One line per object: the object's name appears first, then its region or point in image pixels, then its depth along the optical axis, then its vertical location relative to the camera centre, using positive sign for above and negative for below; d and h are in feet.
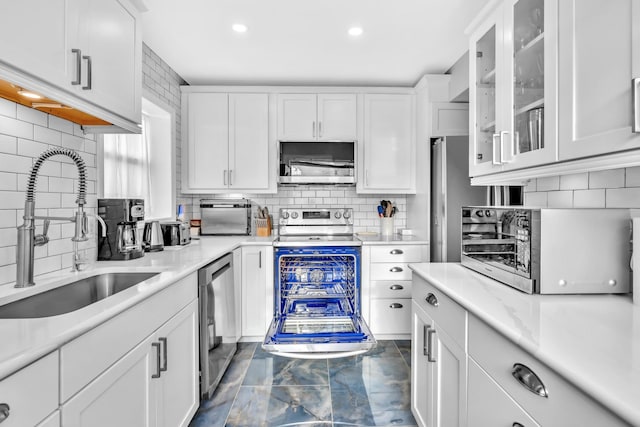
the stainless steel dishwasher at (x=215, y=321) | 6.87 -2.34
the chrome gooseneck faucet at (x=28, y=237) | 4.51 -0.30
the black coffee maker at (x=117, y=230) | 6.85 -0.32
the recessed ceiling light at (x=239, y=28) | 7.85 +4.18
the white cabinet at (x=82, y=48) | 3.65 +2.10
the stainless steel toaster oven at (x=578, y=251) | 4.25 -0.44
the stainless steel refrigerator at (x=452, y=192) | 9.79 +0.62
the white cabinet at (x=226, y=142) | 11.19 +2.27
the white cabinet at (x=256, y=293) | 10.42 -2.32
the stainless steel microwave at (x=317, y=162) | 11.15 +1.65
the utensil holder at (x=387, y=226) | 11.94 -0.39
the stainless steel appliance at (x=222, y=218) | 11.82 -0.14
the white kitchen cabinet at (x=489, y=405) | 3.09 -1.85
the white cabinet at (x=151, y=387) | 3.49 -2.13
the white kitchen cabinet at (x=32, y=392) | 2.50 -1.35
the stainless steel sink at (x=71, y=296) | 4.30 -1.17
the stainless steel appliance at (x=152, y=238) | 8.18 -0.57
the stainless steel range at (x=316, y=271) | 8.13 -1.71
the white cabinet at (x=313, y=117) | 11.27 +3.11
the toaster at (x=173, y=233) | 8.96 -0.49
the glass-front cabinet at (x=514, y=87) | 4.33 +1.84
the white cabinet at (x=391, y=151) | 11.39 +2.05
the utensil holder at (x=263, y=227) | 11.78 -0.43
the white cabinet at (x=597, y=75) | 3.22 +1.40
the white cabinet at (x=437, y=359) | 4.36 -2.06
